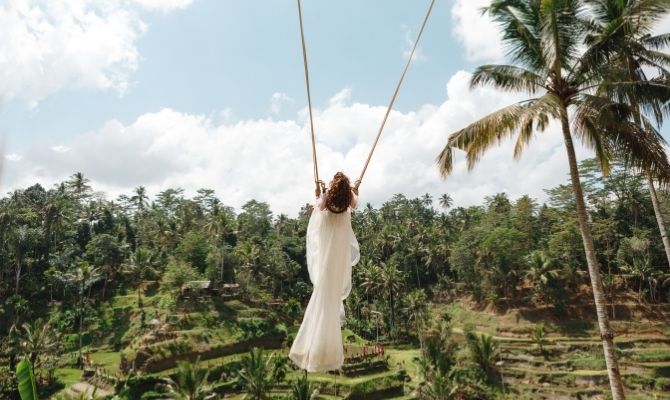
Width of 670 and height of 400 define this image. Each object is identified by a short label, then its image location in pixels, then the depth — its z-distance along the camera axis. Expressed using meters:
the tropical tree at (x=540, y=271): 29.19
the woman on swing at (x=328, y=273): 2.93
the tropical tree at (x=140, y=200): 47.62
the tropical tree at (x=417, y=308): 31.10
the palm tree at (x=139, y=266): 33.91
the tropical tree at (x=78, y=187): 42.87
